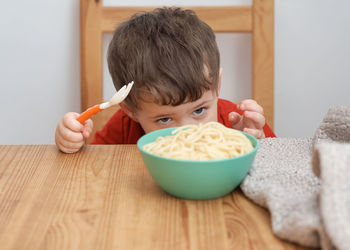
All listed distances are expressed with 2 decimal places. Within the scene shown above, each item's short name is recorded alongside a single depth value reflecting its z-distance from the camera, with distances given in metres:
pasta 0.57
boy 0.92
